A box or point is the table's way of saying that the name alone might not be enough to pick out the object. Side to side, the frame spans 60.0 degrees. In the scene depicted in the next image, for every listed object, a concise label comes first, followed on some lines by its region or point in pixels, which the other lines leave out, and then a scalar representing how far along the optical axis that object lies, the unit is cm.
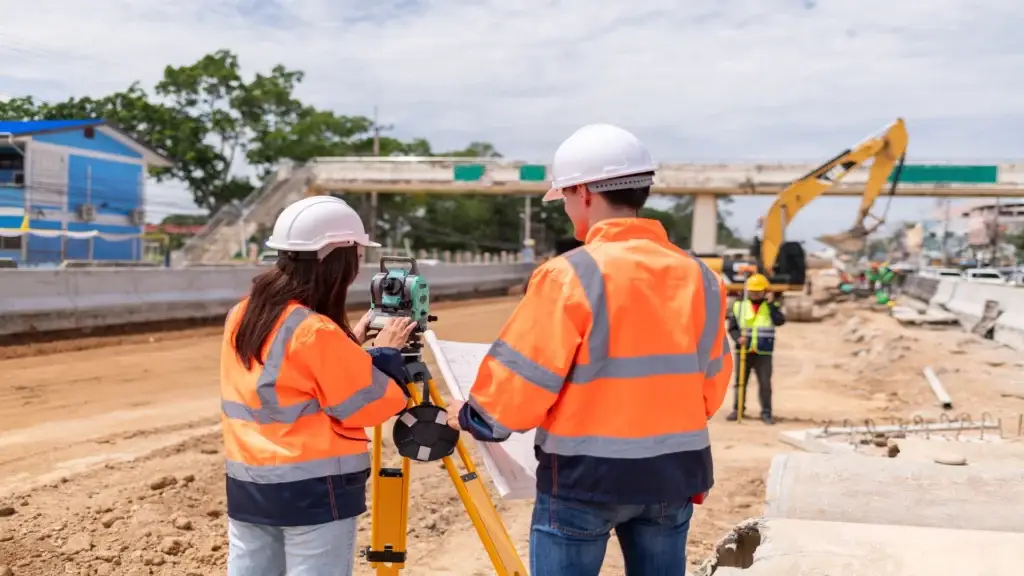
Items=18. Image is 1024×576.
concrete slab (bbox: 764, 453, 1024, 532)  427
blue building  2006
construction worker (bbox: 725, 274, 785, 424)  1057
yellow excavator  1955
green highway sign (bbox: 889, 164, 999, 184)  3784
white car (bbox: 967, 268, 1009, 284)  3475
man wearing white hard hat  246
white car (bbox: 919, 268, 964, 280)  3995
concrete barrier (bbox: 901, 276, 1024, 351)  1658
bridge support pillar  4031
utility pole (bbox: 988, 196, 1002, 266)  5195
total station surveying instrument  292
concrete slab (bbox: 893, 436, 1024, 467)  634
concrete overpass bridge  3803
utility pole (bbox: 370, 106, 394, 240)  5131
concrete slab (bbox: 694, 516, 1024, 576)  333
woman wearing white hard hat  276
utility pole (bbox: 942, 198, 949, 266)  6788
